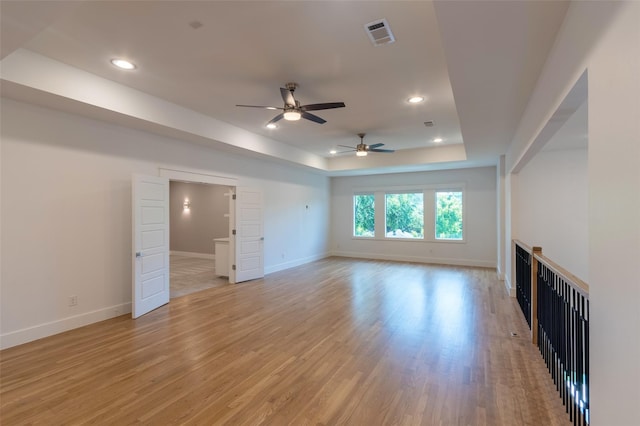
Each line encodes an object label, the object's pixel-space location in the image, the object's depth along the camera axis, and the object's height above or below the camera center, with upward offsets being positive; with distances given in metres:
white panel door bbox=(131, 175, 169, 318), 4.27 -0.43
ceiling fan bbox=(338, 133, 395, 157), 6.08 +1.36
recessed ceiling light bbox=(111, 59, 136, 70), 3.23 +1.66
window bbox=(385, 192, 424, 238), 9.06 +0.02
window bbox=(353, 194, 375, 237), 9.88 +0.01
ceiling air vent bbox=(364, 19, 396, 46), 2.53 +1.62
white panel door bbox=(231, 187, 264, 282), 6.33 -0.42
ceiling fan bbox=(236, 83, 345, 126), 3.55 +1.32
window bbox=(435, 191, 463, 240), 8.55 +0.02
